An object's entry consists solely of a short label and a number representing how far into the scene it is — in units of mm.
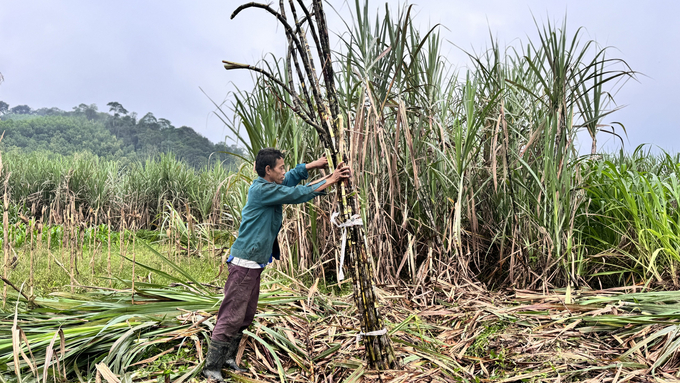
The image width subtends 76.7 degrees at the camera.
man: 2119
